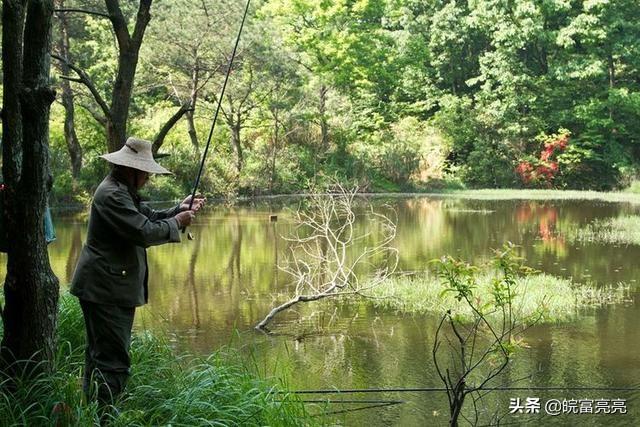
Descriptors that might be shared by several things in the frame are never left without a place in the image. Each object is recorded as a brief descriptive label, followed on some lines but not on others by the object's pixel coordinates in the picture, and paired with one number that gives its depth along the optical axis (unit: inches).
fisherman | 136.3
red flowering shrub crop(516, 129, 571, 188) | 1221.1
